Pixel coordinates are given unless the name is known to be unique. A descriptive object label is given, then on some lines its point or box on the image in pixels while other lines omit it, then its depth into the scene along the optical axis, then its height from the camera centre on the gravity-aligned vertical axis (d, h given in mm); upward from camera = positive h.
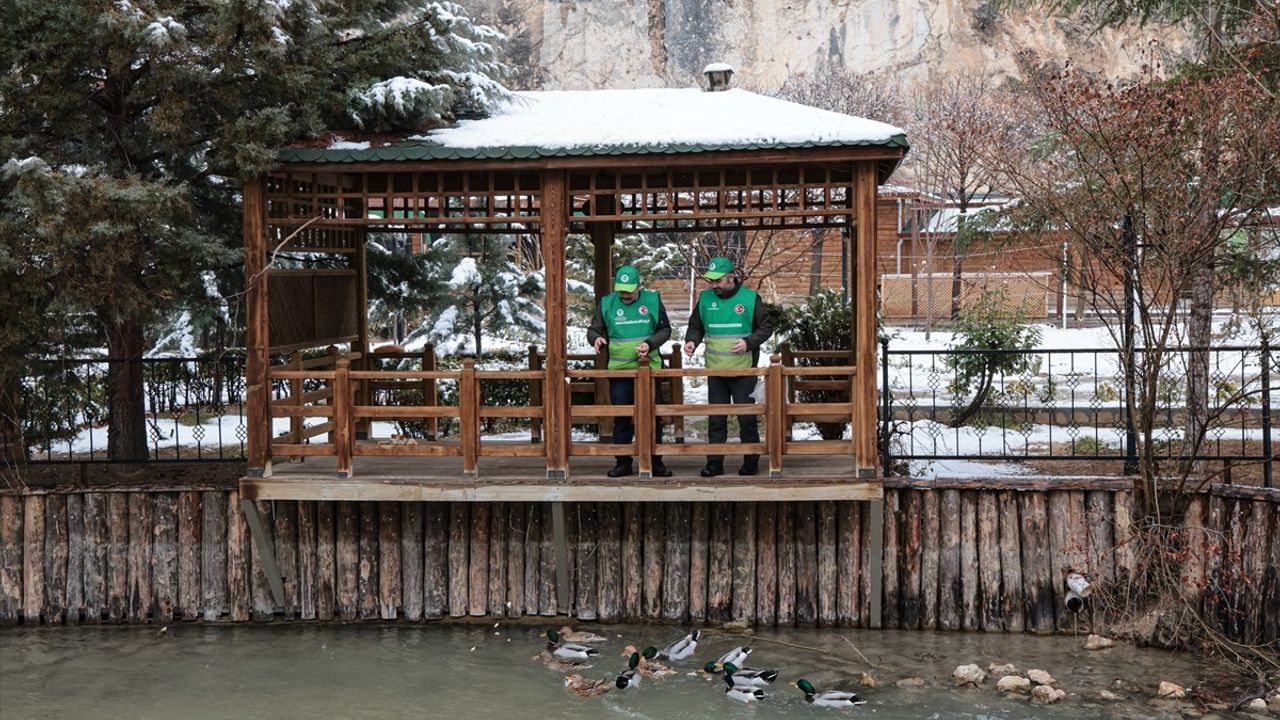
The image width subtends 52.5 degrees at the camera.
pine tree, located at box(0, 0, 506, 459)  10719 +2038
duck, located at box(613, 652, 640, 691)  9930 -2641
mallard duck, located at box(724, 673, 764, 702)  9758 -2730
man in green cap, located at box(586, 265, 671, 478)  10852 +1
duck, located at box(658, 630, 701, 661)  10545 -2576
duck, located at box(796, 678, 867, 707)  9641 -2739
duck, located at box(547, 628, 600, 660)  10523 -2581
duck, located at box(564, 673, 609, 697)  9969 -2720
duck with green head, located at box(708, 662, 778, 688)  9906 -2645
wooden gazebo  10445 +586
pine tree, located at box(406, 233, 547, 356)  18781 +589
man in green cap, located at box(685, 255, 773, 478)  10758 +34
